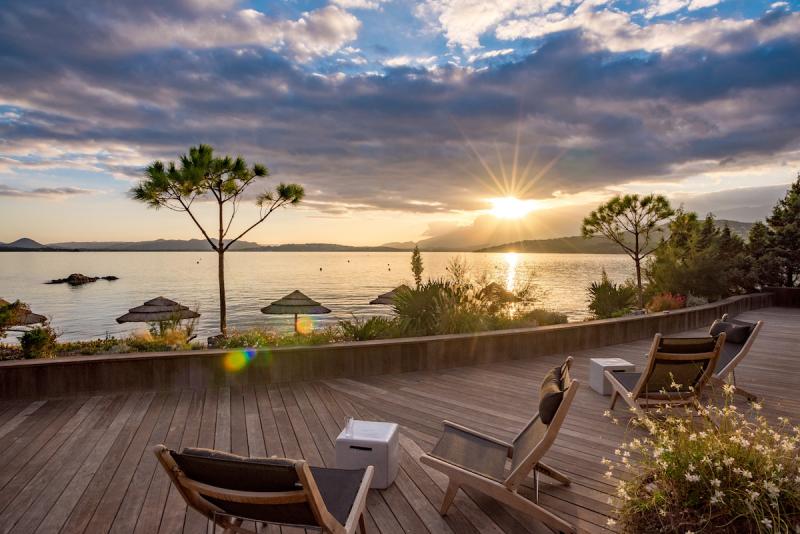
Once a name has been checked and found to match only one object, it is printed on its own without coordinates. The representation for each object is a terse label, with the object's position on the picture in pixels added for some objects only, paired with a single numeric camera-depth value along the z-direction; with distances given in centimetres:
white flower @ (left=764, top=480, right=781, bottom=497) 165
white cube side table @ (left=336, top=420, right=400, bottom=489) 291
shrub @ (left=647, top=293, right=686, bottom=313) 1236
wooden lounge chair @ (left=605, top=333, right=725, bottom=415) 405
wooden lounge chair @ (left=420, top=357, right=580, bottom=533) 241
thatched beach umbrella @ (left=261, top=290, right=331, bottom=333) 1617
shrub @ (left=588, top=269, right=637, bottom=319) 1358
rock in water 8345
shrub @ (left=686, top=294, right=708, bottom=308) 1332
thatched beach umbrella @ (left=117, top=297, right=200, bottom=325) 1610
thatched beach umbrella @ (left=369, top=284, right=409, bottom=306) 1348
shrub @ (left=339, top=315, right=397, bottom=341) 686
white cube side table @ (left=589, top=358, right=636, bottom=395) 506
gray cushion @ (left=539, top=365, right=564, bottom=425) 250
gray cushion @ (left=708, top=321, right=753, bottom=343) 517
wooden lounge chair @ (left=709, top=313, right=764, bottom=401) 479
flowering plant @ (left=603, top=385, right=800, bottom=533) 175
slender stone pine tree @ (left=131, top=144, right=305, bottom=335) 1709
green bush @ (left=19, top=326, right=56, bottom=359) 830
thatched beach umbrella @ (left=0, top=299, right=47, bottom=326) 1434
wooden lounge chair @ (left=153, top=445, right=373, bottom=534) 172
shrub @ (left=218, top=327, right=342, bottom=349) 674
